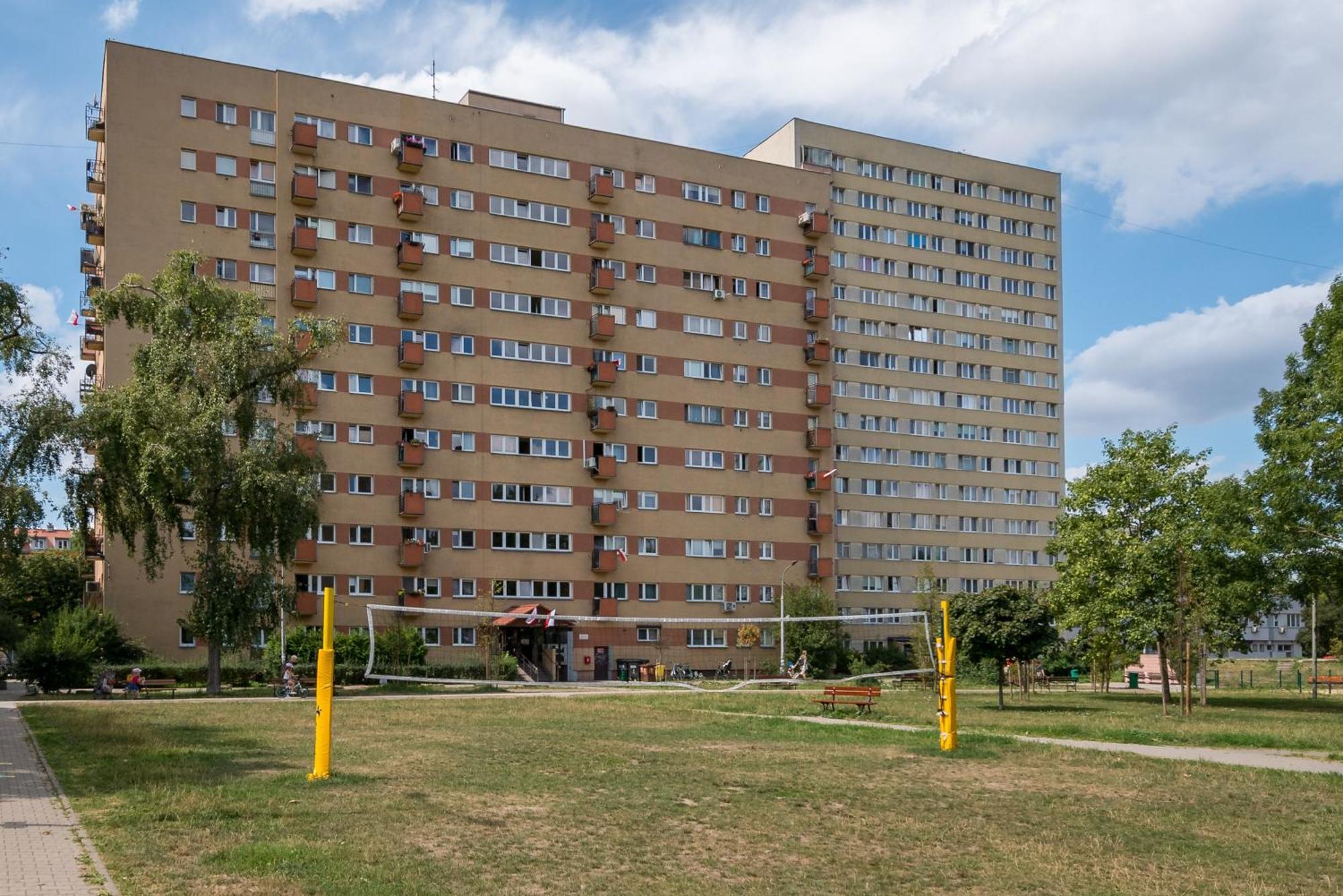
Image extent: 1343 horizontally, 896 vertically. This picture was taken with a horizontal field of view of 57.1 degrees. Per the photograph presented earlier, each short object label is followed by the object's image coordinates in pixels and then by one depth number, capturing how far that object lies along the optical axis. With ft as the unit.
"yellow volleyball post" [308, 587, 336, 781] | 56.08
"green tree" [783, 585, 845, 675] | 242.58
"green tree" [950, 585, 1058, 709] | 128.06
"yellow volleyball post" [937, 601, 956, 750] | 72.74
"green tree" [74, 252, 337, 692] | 139.74
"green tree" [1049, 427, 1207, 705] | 138.51
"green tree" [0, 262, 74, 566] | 125.18
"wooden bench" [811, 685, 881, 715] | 108.99
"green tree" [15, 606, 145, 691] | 149.38
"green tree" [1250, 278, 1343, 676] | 146.61
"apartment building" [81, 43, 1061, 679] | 212.84
